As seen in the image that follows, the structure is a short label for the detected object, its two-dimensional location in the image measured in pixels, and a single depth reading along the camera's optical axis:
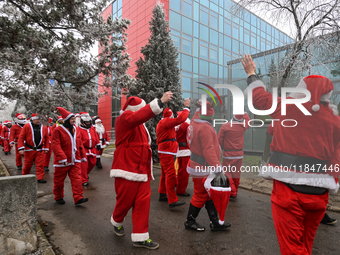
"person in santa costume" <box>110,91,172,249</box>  3.11
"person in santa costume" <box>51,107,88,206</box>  4.86
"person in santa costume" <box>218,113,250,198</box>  2.79
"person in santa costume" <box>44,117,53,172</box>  9.62
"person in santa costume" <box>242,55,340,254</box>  2.01
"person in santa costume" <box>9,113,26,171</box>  9.84
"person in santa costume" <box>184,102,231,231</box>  3.31
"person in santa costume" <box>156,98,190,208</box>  4.70
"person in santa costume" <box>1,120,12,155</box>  16.50
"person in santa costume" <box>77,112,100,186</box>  7.25
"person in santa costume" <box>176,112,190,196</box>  5.42
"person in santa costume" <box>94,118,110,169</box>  10.20
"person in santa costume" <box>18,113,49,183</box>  7.30
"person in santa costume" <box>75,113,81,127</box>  7.69
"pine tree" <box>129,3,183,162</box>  10.45
